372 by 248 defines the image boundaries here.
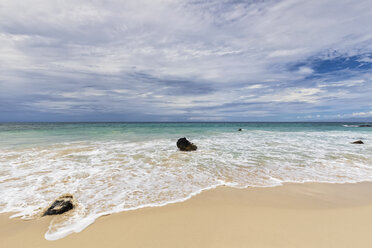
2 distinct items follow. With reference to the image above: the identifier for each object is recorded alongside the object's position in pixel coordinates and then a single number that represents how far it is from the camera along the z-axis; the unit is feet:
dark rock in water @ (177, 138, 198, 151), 38.04
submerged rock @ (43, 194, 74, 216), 12.14
